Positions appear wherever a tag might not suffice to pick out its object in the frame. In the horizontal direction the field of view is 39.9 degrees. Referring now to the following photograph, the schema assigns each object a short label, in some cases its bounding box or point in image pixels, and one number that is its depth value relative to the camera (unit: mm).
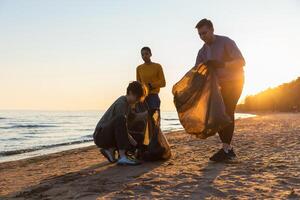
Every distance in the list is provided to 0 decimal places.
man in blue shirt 5605
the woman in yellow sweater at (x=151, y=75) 7426
